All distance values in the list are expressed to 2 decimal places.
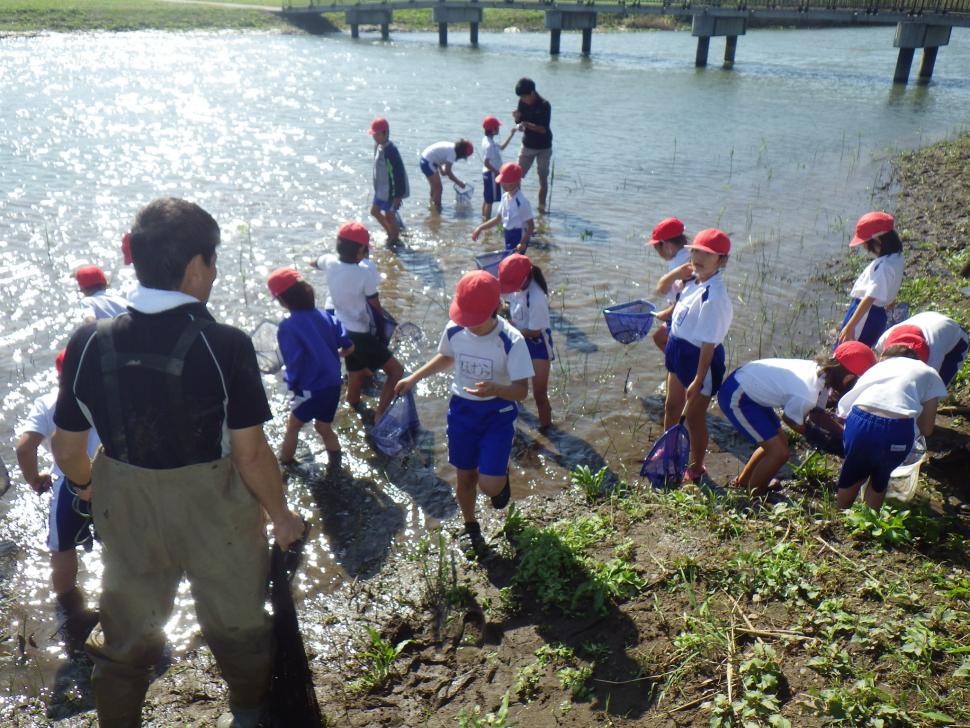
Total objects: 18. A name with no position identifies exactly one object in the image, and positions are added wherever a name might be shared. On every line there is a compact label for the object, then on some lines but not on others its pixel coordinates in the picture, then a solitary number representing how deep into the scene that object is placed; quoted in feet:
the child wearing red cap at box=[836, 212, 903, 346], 20.88
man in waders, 9.66
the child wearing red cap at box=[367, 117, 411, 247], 35.50
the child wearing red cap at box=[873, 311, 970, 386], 18.83
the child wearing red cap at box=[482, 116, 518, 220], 40.04
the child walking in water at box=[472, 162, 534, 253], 30.01
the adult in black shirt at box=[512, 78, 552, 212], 41.65
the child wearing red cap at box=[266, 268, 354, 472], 18.48
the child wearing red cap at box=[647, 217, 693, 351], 21.21
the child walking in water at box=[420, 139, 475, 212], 42.06
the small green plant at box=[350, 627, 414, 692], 12.84
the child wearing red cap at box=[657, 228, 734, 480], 17.63
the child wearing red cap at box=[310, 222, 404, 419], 21.26
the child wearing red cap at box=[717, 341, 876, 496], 17.08
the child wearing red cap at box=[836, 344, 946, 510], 15.08
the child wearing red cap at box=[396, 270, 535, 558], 14.98
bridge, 101.60
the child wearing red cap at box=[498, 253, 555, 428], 19.86
